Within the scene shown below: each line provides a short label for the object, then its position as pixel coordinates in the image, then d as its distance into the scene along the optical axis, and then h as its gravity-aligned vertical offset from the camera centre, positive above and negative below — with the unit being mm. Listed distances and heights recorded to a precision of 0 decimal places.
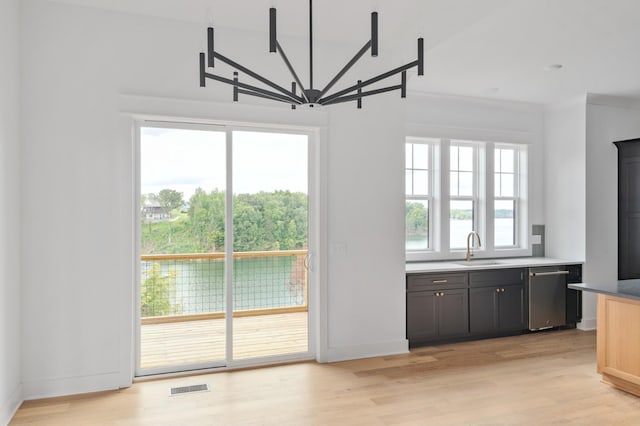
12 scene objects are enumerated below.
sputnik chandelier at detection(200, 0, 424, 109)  1771 +664
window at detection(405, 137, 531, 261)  5617 +204
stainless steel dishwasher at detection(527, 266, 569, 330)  5262 -1032
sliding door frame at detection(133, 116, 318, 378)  3773 -272
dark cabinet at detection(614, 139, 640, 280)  5477 +48
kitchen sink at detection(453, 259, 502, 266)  5320 -629
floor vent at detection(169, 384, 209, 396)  3490 -1451
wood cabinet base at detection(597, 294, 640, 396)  3445 -1075
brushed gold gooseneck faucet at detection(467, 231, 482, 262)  5455 -389
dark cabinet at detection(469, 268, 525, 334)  4977 -1039
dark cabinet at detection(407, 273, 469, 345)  4672 -1043
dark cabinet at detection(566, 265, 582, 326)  5453 -1090
